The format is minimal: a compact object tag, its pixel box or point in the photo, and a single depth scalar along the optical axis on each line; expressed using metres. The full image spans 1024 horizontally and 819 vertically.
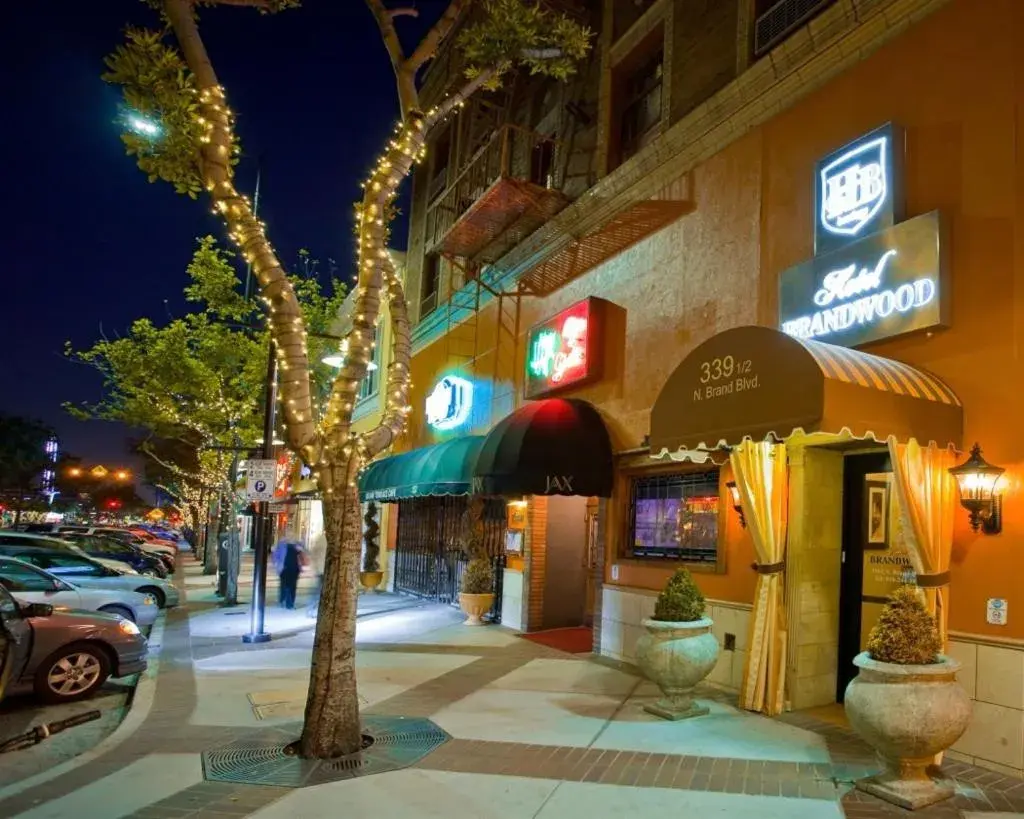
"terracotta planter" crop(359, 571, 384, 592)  19.64
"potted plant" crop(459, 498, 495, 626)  13.93
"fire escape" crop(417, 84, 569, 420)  13.24
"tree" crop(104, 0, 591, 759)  6.53
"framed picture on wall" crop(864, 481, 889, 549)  7.98
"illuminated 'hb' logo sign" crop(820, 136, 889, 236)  7.48
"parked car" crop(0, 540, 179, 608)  13.84
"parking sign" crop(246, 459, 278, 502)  12.70
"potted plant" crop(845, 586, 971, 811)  5.29
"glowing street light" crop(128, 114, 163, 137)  7.17
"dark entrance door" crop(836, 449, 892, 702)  8.16
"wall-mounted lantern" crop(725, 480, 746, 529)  8.76
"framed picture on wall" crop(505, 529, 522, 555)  13.76
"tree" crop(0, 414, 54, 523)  57.22
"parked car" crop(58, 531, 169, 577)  20.30
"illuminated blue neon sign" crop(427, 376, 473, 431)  16.52
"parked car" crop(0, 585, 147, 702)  8.19
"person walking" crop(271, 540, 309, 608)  16.17
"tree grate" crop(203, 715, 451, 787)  5.87
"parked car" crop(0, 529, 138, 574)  14.52
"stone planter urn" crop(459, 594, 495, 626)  13.91
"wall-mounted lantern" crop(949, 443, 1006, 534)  6.26
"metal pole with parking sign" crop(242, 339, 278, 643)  12.52
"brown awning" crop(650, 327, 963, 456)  6.14
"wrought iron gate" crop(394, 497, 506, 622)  15.09
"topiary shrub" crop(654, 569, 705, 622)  7.52
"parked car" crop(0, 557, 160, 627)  10.45
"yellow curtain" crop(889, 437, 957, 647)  6.42
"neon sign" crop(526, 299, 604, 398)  11.67
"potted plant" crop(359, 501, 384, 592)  21.92
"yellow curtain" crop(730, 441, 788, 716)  7.81
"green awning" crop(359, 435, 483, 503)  14.02
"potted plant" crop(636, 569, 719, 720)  7.36
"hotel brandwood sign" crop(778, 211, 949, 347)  6.79
